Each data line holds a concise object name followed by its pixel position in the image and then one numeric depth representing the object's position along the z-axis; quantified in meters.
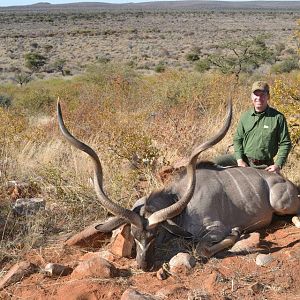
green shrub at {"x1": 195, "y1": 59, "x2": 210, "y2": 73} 23.39
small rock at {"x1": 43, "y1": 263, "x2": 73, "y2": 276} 4.38
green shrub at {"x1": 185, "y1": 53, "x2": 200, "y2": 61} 33.79
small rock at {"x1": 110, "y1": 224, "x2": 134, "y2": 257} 4.61
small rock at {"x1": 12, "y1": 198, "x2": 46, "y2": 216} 5.47
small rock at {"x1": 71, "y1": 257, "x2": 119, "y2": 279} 4.29
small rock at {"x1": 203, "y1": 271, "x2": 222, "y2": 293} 4.10
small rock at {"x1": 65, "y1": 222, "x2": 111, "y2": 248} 4.91
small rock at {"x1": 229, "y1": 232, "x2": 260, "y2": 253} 4.71
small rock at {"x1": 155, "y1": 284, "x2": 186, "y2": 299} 4.02
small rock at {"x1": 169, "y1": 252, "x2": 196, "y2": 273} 4.41
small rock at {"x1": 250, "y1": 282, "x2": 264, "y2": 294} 4.09
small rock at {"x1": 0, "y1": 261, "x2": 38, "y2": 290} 4.27
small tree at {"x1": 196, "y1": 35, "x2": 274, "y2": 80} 17.00
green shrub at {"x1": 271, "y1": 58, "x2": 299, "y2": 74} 21.14
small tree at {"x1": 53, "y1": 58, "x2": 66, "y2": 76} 30.89
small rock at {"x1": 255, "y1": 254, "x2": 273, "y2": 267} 4.45
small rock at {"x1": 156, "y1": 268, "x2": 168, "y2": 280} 4.32
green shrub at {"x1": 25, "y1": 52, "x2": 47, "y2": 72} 30.77
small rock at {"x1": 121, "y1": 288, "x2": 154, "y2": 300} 3.89
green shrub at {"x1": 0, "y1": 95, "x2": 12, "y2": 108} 14.73
